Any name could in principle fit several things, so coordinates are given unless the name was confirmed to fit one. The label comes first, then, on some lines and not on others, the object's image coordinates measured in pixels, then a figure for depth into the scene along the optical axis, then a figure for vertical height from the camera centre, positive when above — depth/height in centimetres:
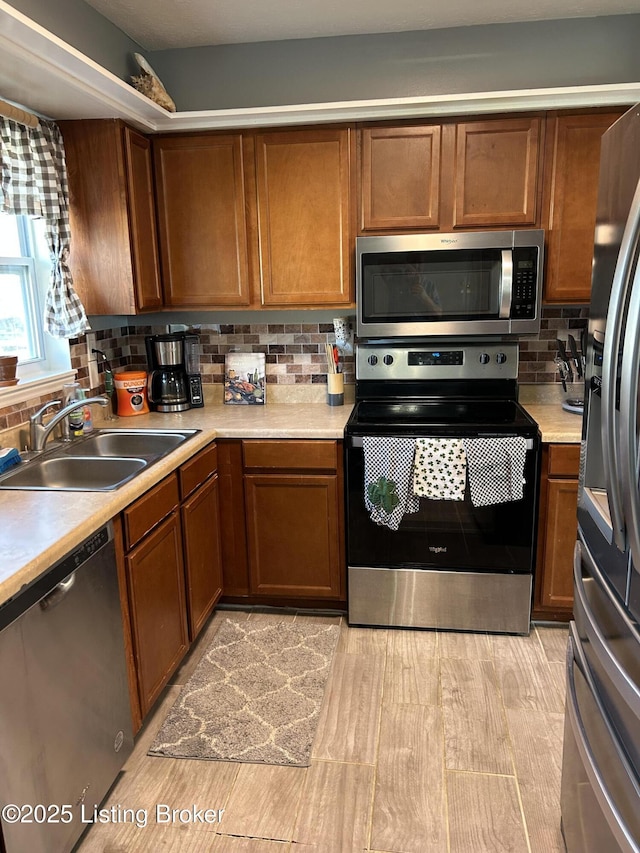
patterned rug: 208 -144
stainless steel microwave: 265 +4
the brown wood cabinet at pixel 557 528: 254 -96
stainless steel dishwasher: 140 -99
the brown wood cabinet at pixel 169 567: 200 -96
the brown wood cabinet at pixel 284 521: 271 -97
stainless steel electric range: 252 -89
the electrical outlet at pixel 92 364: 291 -30
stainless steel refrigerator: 108 -51
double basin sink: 220 -59
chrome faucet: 235 -46
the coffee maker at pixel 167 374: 299 -36
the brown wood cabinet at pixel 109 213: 259 +36
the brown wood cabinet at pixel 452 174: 263 +49
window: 253 +1
